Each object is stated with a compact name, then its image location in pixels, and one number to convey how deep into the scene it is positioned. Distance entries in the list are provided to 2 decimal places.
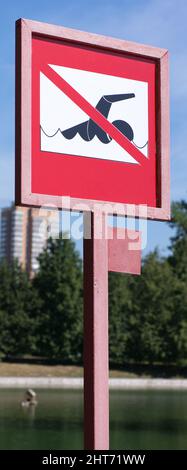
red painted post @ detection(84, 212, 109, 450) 3.63
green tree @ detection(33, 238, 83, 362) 42.19
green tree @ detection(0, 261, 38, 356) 42.38
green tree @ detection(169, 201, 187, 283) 46.44
